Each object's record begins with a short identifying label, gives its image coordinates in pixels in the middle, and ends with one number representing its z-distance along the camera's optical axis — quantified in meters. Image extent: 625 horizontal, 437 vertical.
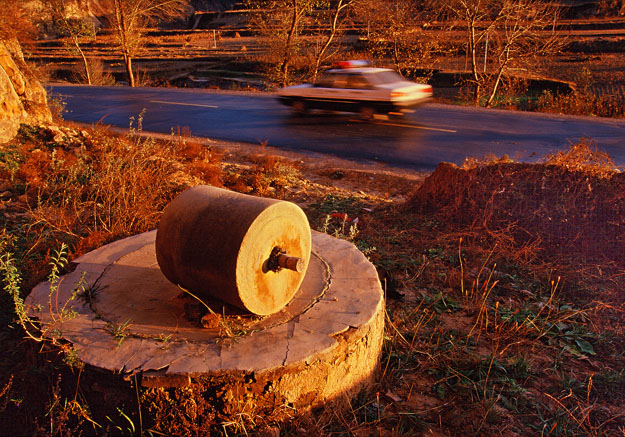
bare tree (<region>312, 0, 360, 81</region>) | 23.66
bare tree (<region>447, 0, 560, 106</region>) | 19.64
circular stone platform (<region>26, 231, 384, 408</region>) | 3.01
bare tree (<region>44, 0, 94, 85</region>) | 30.64
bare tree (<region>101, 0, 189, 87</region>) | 29.28
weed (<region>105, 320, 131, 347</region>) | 3.23
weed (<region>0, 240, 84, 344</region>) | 3.22
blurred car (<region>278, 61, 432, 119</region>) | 13.96
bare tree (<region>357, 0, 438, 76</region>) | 26.17
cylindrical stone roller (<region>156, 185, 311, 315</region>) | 3.23
